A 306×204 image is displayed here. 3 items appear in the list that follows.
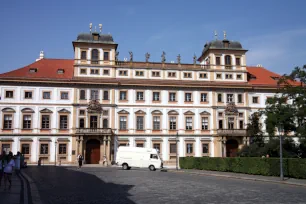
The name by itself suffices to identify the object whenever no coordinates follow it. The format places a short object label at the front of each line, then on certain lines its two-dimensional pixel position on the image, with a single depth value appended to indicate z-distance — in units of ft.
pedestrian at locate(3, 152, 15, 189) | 67.27
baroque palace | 180.45
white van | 148.46
